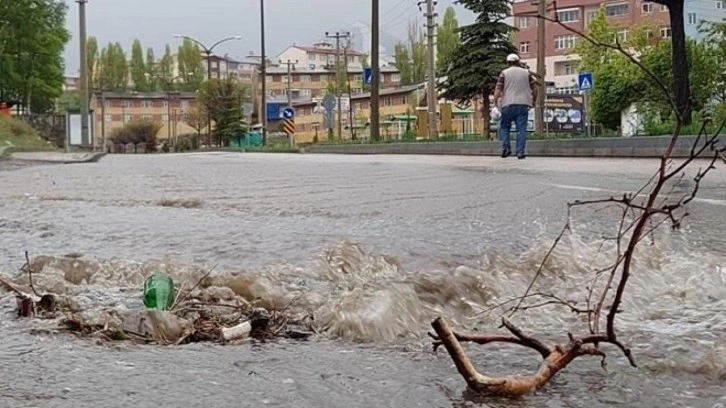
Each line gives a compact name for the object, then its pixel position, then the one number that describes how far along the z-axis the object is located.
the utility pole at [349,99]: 59.47
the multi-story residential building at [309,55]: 147.12
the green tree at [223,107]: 70.00
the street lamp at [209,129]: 70.25
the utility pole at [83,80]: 33.22
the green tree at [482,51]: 36.94
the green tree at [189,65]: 118.81
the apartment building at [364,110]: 70.52
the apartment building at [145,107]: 105.56
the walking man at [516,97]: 13.78
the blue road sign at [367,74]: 43.20
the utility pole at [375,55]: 36.22
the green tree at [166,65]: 124.89
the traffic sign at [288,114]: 55.44
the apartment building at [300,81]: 126.56
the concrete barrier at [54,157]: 16.50
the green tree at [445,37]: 78.62
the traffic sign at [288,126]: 51.87
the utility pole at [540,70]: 26.94
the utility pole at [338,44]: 67.22
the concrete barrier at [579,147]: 14.74
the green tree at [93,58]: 110.47
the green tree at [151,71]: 123.12
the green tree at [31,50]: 54.78
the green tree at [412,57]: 90.62
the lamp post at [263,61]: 55.66
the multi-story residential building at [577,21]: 81.31
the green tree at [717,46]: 22.47
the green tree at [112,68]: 116.56
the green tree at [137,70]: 122.12
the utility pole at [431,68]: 32.31
